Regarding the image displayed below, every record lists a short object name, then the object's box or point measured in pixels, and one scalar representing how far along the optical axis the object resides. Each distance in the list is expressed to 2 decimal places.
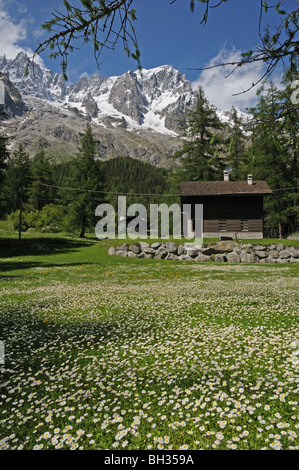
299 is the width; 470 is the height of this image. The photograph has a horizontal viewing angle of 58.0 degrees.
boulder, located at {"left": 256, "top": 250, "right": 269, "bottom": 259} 28.19
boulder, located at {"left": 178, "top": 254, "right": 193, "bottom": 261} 29.34
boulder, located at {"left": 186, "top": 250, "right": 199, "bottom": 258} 29.51
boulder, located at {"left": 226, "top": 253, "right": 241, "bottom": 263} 27.92
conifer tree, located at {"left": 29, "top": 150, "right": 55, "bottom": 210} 68.12
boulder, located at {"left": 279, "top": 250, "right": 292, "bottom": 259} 27.97
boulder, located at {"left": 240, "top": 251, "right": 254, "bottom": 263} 27.84
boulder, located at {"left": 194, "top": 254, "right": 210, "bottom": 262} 28.89
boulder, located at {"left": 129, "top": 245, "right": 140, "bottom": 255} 31.38
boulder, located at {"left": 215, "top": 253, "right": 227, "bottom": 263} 27.98
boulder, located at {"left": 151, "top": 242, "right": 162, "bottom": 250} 31.05
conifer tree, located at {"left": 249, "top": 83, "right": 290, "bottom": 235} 44.22
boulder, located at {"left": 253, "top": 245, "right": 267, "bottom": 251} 28.69
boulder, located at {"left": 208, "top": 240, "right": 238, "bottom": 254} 29.30
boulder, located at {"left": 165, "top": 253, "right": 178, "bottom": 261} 29.86
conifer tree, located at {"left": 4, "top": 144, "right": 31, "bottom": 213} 73.75
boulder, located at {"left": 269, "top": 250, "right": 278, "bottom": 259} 28.22
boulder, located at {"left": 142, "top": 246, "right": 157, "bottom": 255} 30.81
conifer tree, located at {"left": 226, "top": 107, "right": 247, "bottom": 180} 51.89
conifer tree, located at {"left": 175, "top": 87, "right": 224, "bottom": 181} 48.66
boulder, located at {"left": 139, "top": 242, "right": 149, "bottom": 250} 31.31
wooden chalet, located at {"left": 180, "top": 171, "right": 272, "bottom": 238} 38.41
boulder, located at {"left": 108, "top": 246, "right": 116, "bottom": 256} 33.09
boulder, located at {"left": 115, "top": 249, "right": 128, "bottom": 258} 31.75
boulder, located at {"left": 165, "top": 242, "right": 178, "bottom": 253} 30.23
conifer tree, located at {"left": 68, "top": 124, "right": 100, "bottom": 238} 49.69
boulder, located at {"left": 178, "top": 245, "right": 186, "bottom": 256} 30.06
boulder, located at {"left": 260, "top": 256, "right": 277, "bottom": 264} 27.88
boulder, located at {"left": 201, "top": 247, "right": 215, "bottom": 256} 29.52
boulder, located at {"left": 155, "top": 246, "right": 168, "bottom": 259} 30.41
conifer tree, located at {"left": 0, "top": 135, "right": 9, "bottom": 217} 33.89
